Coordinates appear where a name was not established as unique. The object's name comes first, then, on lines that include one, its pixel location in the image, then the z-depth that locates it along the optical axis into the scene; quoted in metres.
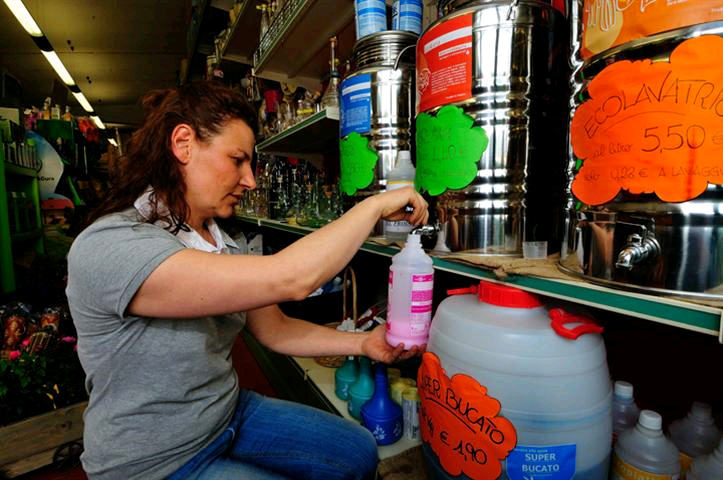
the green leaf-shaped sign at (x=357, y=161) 1.23
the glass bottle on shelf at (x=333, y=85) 1.74
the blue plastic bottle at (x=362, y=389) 1.29
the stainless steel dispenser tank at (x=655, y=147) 0.45
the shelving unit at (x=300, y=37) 1.77
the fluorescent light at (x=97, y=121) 12.66
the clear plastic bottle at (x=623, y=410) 0.79
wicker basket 1.61
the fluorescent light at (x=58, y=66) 7.14
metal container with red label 0.76
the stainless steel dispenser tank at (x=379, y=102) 1.17
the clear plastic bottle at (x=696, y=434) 0.72
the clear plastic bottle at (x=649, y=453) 0.66
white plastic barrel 0.68
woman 0.78
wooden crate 1.76
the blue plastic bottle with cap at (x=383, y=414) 1.15
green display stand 2.71
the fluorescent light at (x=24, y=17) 4.92
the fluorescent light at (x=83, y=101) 10.22
